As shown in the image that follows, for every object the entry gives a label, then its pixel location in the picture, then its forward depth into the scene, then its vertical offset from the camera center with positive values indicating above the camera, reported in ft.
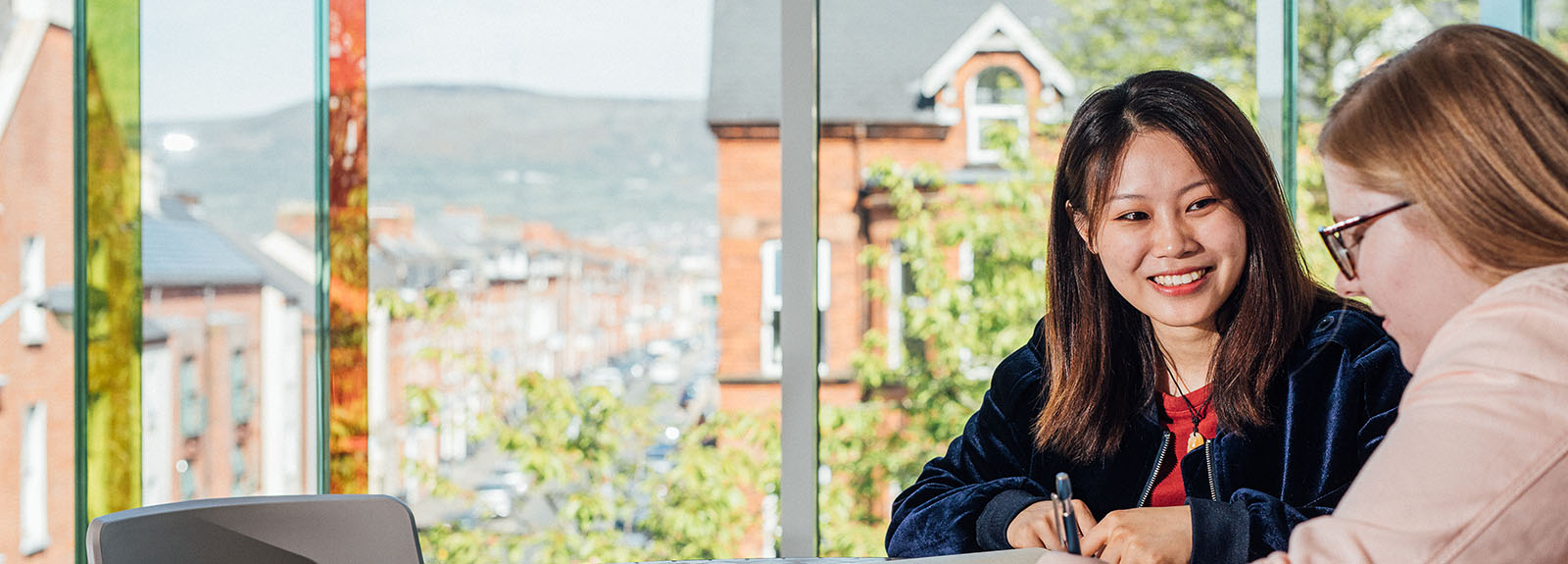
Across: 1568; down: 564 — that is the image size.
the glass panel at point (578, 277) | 10.72 +0.06
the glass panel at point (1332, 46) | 9.86 +2.16
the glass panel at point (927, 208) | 11.23 +0.74
